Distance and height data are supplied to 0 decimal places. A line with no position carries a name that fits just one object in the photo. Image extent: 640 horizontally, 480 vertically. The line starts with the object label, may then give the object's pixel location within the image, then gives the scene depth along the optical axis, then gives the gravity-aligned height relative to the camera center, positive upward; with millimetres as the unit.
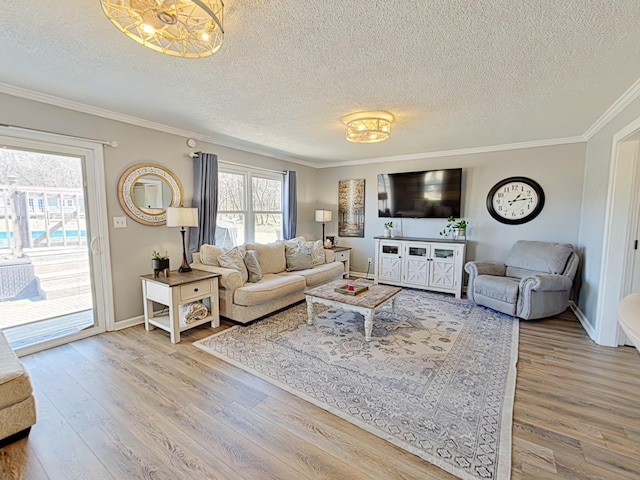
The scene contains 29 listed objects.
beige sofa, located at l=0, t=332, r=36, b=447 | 1672 -1113
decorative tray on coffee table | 3377 -873
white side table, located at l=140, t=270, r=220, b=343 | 2990 -867
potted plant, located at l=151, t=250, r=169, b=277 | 3254 -550
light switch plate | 3283 -87
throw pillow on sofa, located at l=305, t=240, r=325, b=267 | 4961 -628
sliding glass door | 2666 -280
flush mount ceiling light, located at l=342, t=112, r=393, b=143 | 3098 +992
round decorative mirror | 3342 +271
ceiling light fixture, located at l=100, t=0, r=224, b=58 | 1333 +943
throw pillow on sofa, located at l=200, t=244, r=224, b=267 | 3799 -523
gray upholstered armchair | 3494 -824
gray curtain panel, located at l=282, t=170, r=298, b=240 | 5551 +180
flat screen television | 4848 +397
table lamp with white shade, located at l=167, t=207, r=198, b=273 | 3359 -49
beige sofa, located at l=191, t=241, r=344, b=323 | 3438 -875
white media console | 4664 -790
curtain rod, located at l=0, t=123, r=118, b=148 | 2591 +773
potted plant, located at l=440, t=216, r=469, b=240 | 4855 -204
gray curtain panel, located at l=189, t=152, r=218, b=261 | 4004 +245
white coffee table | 3020 -918
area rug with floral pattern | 1753 -1319
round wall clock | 4371 +256
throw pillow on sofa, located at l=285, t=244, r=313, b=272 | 4598 -672
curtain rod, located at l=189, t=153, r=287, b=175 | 3978 +814
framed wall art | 5977 +163
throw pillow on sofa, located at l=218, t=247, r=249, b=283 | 3670 -592
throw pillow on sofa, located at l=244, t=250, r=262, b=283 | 3824 -677
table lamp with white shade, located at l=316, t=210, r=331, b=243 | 5863 -8
